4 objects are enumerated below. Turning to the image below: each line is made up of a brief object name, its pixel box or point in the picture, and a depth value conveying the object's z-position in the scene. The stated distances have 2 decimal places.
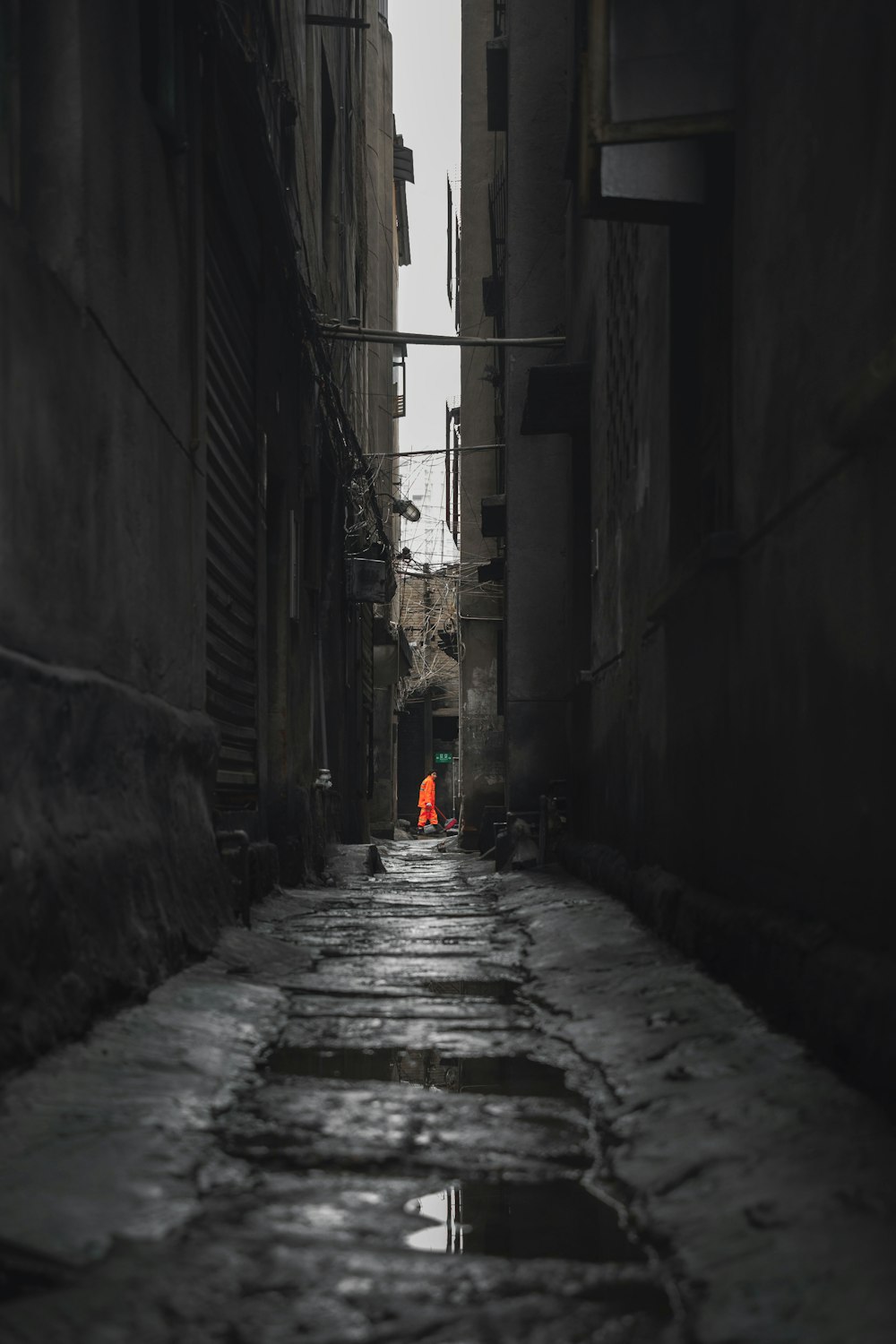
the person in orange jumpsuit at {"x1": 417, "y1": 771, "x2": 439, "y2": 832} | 30.55
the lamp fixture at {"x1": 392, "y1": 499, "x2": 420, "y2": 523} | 20.94
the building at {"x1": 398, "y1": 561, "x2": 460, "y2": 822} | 37.12
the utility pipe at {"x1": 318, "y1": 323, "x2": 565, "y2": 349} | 10.54
